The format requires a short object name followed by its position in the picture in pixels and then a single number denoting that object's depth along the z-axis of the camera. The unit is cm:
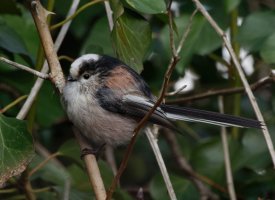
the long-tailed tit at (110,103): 536
